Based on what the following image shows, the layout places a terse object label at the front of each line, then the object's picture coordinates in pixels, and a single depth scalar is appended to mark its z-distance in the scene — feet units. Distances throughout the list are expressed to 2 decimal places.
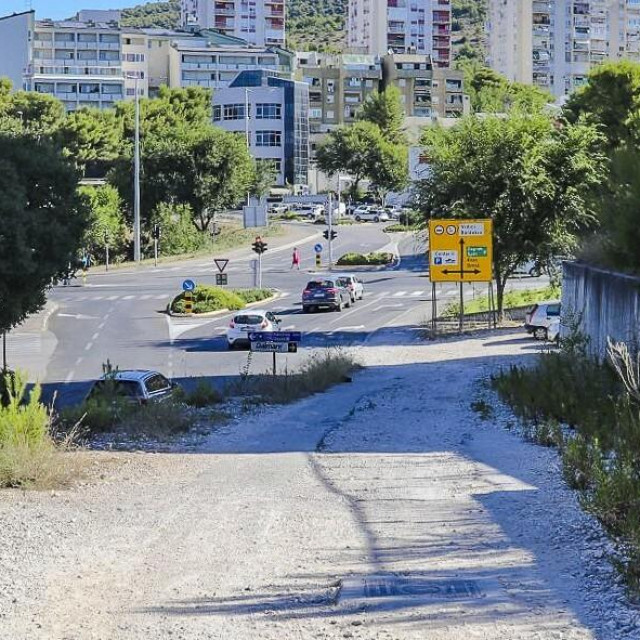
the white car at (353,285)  184.24
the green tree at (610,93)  217.97
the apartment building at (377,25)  644.69
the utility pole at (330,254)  236.02
